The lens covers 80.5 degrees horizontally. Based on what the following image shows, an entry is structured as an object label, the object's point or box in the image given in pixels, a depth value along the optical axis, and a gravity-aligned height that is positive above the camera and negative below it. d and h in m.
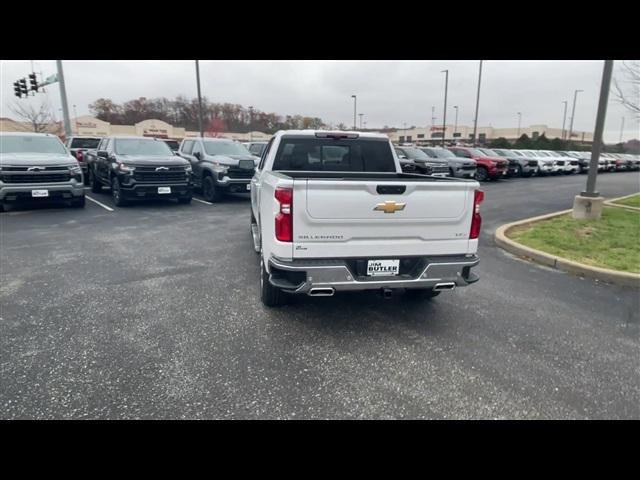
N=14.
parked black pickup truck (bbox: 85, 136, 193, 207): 10.05 -0.58
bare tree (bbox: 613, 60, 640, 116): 10.90 +1.18
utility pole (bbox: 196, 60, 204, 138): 23.27 +3.24
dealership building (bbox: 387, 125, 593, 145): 94.94 +3.67
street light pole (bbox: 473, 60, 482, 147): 34.67 +4.79
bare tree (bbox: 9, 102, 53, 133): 34.53 +2.81
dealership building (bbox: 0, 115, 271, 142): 64.97 +3.54
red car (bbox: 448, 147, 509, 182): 19.53 -1.00
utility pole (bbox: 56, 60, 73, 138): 17.98 +2.48
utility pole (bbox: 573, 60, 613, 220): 8.12 -0.88
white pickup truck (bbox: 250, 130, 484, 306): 3.20 -0.75
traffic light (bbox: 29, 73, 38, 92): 21.39 +3.75
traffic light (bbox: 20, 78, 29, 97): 22.59 +3.59
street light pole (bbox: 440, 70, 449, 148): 37.95 +5.65
